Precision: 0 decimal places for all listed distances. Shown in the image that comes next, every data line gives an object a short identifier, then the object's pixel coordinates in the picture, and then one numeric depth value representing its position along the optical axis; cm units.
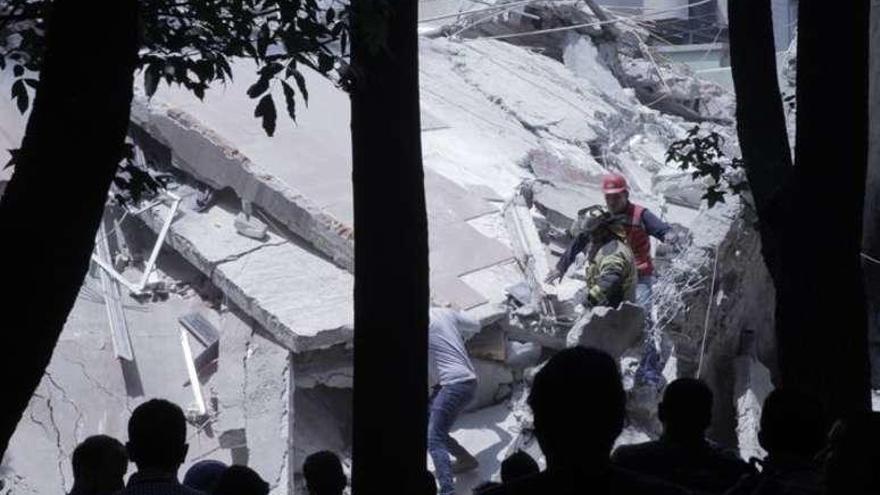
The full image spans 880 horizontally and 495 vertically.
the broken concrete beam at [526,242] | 2128
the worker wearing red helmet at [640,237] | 1945
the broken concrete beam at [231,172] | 2030
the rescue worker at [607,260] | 1912
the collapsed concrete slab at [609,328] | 1905
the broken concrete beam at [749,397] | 1914
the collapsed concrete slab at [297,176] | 2041
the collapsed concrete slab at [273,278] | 1856
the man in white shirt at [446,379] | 1770
